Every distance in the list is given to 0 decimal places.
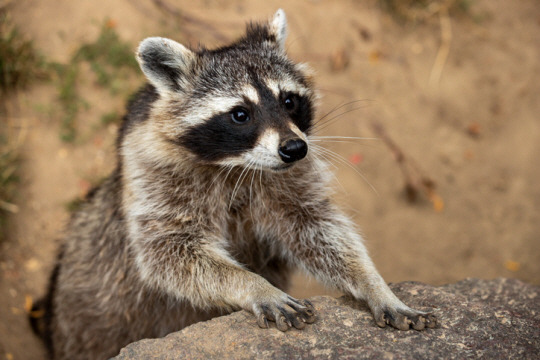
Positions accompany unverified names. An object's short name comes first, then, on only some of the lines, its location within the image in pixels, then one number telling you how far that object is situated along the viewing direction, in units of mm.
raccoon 2949
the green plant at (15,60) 5281
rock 2488
